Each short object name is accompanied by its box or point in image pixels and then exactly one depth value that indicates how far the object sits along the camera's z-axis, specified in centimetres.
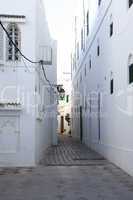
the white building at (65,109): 4469
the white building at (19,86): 1330
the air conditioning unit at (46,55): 1532
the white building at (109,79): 1182
